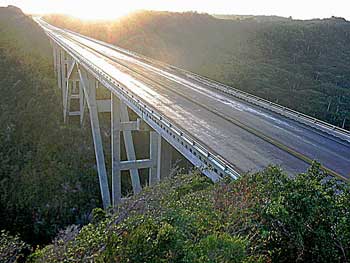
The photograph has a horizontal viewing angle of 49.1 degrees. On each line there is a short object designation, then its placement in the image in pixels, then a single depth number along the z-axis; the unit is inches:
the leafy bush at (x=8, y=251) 549.3
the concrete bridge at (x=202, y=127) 518.0
